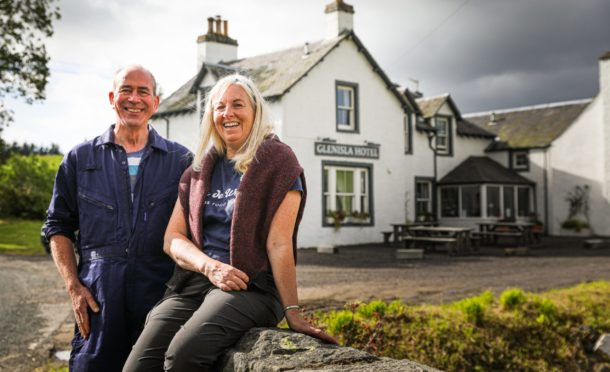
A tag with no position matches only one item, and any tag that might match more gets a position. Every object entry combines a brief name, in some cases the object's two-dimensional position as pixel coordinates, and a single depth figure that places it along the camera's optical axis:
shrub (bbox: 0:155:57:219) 32.00
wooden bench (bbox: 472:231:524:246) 20.57
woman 2.57
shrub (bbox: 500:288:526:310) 6.95
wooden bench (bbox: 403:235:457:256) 17.75
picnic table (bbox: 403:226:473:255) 17.94
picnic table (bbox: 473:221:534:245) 21.04
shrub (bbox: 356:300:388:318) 5.96
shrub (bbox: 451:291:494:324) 6.51
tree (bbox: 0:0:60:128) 21.98
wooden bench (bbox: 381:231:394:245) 21.45
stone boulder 2.31
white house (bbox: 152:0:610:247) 20.44
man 3.14
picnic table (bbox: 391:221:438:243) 20.07
